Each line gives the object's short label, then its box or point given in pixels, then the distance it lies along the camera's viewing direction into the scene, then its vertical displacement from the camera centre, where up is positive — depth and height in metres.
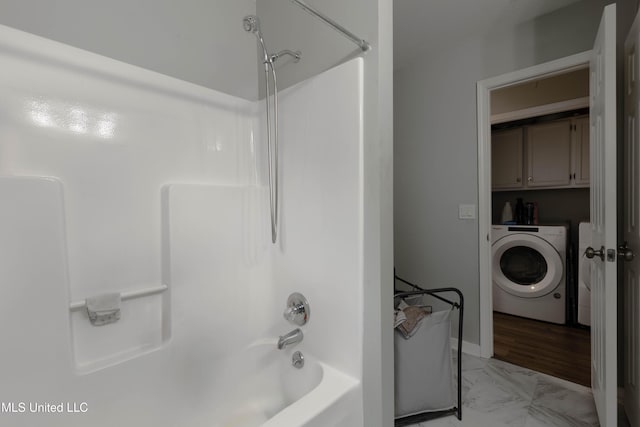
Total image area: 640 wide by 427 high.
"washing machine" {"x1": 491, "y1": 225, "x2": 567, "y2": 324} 2.67 -0.68
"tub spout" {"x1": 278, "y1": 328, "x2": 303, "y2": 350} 1.20 -0.56
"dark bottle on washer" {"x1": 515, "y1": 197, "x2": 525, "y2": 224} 3.26 -0.11
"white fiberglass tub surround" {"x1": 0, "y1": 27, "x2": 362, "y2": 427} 0.86 -0.14
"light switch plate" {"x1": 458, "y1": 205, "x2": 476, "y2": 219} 2.19 -0.06
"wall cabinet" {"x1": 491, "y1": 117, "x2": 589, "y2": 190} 2.91 +0.52
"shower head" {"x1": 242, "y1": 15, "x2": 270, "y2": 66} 1.03 +0.67
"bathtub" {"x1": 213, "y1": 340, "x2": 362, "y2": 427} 0.94 -0.72
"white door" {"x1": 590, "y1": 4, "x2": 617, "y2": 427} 1.21 -0.08
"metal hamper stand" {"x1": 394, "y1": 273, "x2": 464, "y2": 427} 1.52 -1.15
